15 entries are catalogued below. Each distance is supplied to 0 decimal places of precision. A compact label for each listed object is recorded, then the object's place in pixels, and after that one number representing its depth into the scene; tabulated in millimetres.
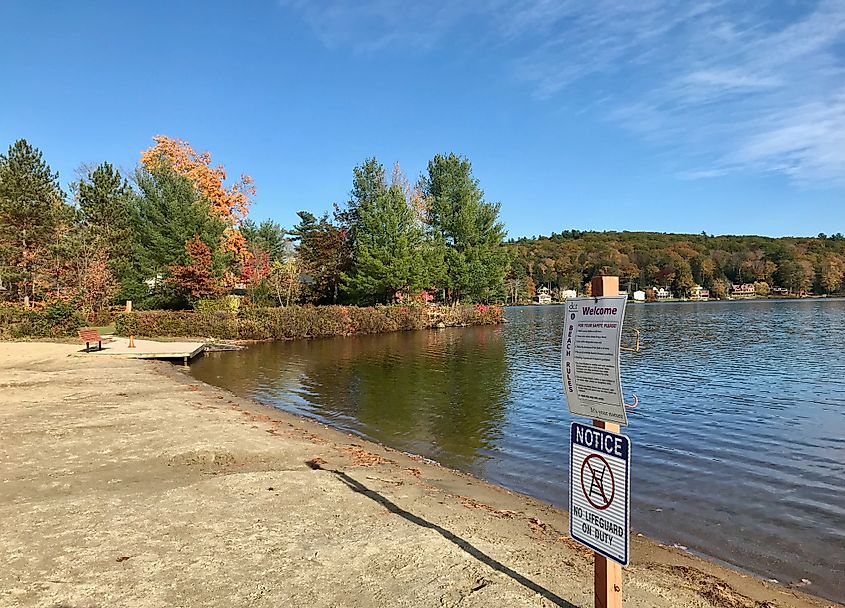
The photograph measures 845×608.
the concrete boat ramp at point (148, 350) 22719
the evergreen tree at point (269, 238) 64375
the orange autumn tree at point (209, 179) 46844
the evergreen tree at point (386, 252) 44250
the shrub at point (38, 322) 28641
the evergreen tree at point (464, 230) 50438
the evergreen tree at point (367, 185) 48875
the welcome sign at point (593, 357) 2961
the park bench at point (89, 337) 23406
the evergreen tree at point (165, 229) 38312
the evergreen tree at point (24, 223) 31428
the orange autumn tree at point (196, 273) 36094
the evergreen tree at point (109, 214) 37803
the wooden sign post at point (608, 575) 3148
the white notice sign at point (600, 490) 2953
